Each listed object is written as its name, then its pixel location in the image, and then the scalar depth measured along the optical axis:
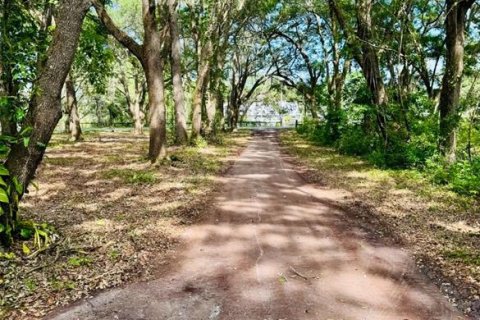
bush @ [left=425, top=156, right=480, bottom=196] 9.59
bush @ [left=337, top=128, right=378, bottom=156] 16.28
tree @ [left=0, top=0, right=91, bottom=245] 5.63
